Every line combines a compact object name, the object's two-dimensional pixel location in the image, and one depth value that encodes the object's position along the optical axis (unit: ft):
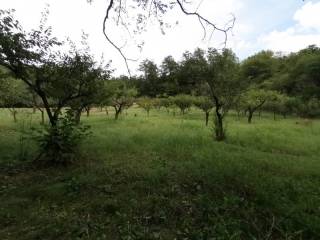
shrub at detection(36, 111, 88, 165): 17.80
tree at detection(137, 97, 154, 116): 92.47
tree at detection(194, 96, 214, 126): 56.46
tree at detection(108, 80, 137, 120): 68.99
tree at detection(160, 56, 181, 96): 137.80
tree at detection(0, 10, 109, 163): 18.13
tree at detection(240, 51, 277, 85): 149.23
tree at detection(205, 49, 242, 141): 33.13
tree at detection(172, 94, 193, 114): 90.49
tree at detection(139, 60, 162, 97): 153.63
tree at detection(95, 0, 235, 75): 14.32
